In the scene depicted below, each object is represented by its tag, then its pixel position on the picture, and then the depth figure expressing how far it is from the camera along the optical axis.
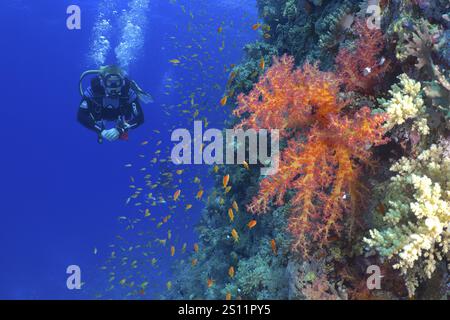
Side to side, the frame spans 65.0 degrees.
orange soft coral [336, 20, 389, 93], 3.95
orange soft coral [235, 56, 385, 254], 3.45
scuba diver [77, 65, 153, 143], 8.24
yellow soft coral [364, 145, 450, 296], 2.89
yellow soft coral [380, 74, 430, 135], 3.31
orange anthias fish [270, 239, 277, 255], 4.86
